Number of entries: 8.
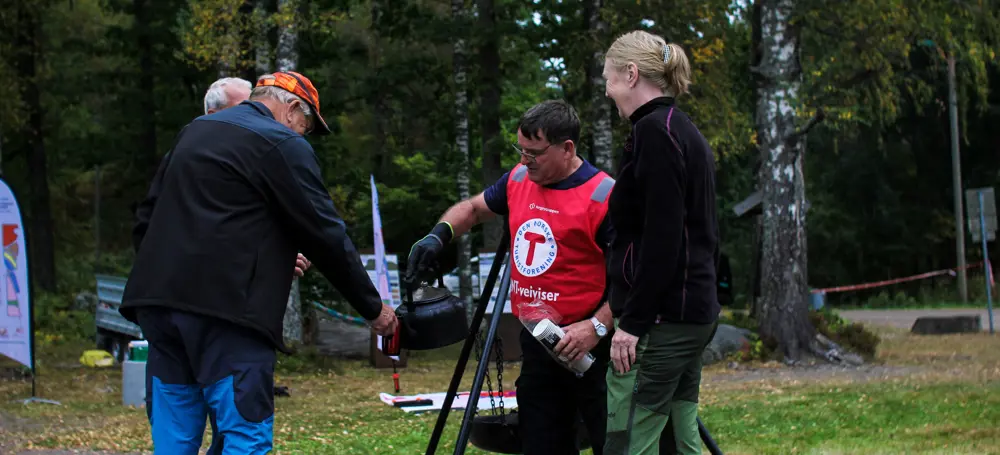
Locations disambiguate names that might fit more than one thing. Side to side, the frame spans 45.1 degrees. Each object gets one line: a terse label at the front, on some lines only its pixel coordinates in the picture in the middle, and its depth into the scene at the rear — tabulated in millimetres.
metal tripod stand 4801
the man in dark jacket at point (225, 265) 3836
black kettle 4758
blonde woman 3844
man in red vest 4730
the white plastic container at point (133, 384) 11938
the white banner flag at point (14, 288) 12070
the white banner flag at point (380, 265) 14469
